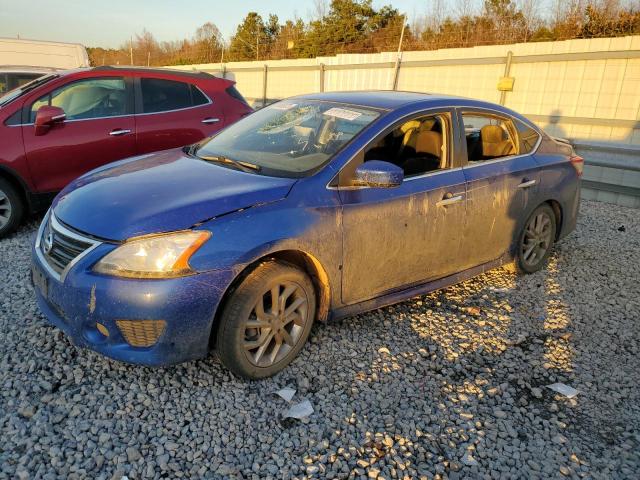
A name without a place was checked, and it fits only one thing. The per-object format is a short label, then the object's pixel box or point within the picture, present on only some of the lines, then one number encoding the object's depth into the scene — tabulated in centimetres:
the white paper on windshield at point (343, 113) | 351
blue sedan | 252
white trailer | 1111
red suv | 509
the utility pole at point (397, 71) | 1283
